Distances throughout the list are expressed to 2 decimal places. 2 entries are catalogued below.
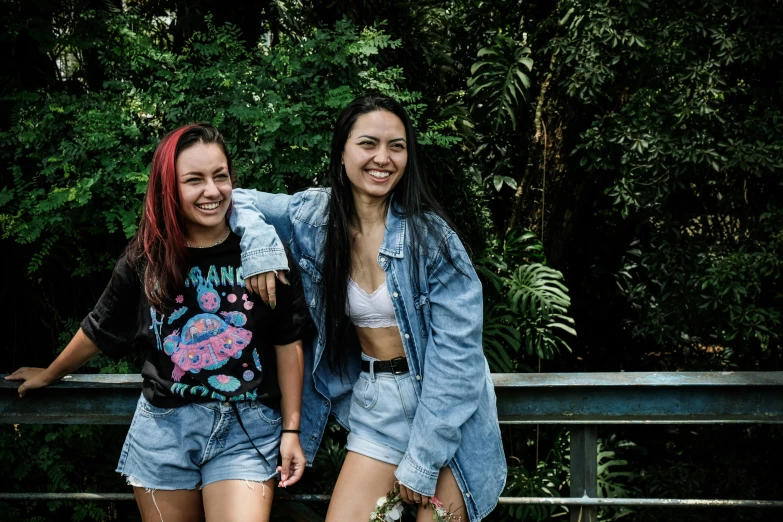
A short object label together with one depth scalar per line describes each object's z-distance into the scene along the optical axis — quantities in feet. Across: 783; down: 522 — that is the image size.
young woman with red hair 7.55
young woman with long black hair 7.45
